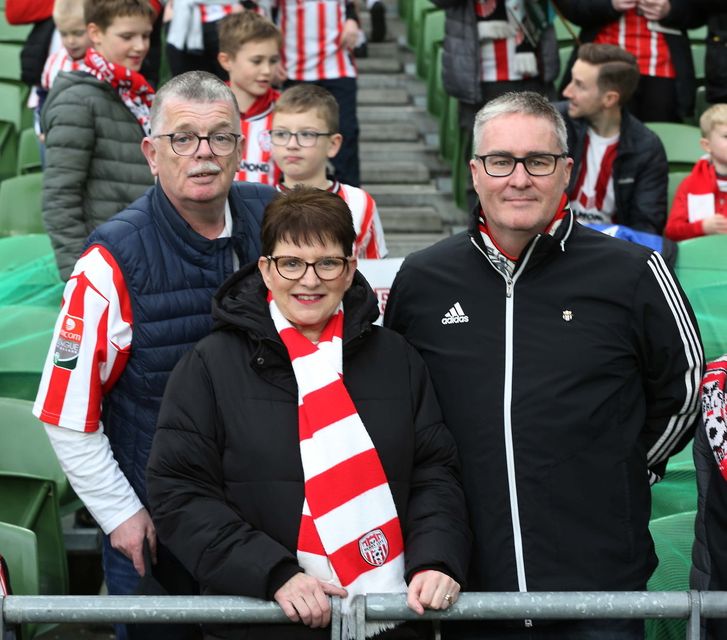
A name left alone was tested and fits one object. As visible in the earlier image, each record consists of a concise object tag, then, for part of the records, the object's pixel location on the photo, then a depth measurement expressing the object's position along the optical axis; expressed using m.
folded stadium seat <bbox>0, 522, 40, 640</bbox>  6.47
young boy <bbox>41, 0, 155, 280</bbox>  7.97
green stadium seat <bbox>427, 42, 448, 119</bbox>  14.31
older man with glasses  5.51
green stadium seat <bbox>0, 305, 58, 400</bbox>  8.46
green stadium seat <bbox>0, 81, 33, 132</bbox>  13.83
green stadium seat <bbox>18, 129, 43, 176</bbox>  12.77
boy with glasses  7.76
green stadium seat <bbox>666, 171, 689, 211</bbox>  10.97
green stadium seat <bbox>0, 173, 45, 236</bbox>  11.26
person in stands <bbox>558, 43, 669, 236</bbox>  10.06
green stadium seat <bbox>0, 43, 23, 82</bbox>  14.89
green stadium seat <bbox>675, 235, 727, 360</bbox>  7.99
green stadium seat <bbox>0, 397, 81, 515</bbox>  7.76
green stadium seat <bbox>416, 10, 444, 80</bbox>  14.81
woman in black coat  4.87
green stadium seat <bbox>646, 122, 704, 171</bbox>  11.60
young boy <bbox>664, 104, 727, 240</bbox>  9.92
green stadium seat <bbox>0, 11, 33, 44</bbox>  15.82
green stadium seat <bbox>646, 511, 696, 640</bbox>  6.51
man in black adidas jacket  5.22
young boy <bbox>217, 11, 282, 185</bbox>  9.00
